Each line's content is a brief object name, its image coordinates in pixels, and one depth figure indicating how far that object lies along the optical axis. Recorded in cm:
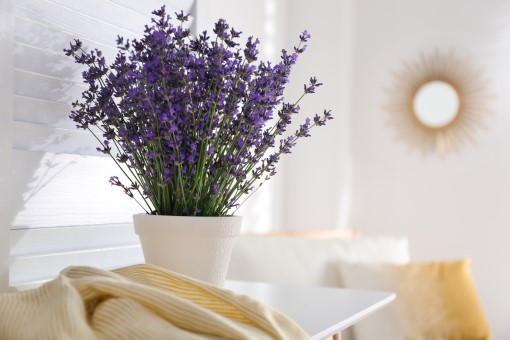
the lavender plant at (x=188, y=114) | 109
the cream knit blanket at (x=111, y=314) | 72
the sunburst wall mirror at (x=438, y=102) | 354
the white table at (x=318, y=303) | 104
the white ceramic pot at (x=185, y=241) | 111
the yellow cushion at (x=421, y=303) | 267
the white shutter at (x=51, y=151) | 109
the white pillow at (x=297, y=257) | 257
